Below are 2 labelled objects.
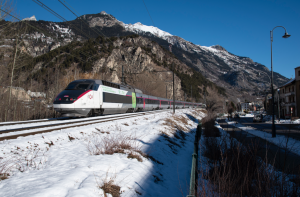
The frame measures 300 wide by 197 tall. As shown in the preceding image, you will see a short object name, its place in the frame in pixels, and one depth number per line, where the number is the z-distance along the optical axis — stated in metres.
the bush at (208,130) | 14.46
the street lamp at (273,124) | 17.08
